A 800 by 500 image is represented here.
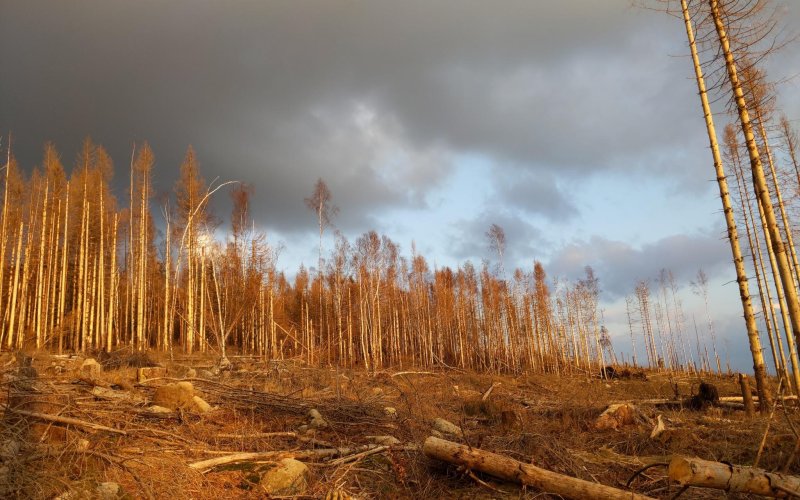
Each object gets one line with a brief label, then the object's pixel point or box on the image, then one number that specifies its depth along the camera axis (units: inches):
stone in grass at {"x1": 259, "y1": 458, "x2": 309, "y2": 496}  216.2
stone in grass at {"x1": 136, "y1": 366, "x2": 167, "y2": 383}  404.1
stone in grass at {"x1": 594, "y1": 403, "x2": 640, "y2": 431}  367.9
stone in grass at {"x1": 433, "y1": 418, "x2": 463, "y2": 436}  339.0
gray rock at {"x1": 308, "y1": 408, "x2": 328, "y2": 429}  317.4
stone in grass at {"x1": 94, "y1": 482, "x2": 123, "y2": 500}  179.3
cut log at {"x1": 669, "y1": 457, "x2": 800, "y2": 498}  177.6
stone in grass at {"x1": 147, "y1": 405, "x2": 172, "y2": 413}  284.8
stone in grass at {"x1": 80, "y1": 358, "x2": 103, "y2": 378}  372.8
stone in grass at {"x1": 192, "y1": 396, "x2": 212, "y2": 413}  315.2
